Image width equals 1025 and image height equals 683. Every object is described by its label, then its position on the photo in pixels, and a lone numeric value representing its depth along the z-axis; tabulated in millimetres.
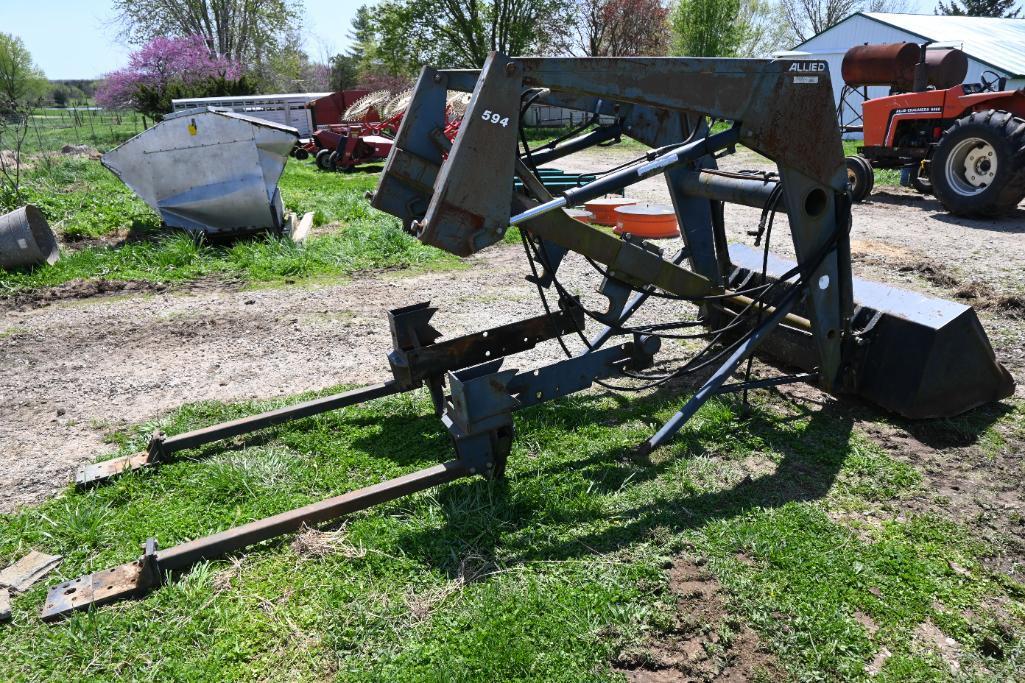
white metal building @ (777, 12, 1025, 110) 23562
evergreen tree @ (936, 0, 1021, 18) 46500
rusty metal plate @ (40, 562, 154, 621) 2803
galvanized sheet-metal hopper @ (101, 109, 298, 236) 8703
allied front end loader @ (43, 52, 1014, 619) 2988
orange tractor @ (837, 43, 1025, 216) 9273
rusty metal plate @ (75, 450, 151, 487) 3742
